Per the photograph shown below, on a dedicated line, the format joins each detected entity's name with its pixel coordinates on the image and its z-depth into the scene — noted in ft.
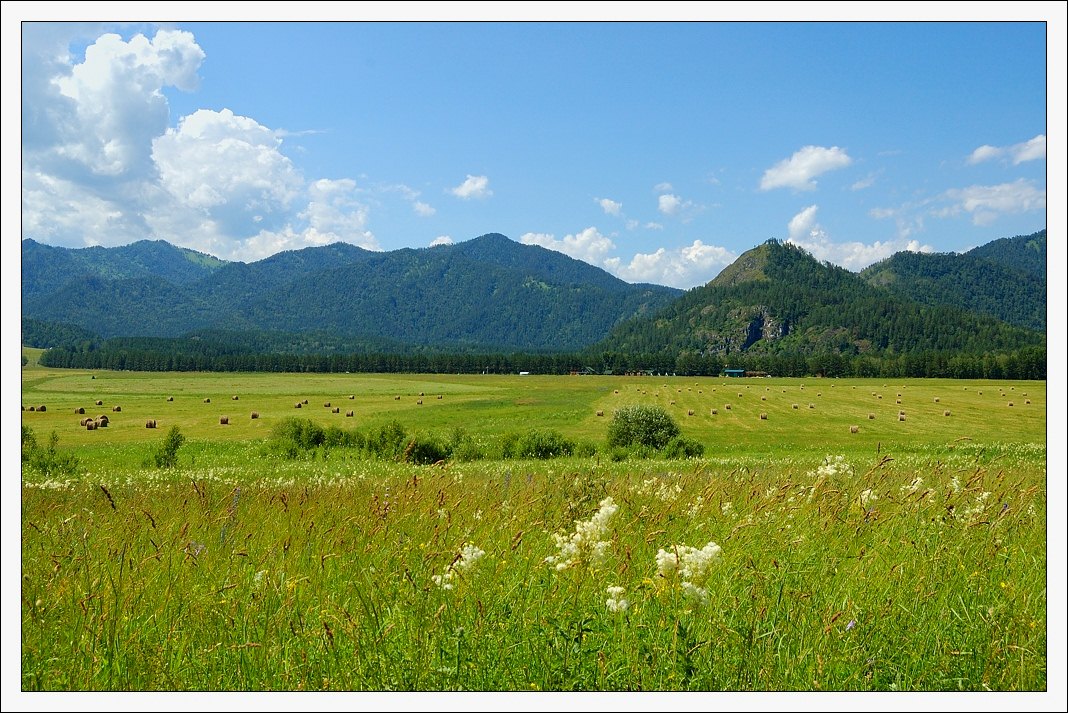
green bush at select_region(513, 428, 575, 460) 104.79
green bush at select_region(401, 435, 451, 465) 93.91
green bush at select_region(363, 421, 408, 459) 100.94
